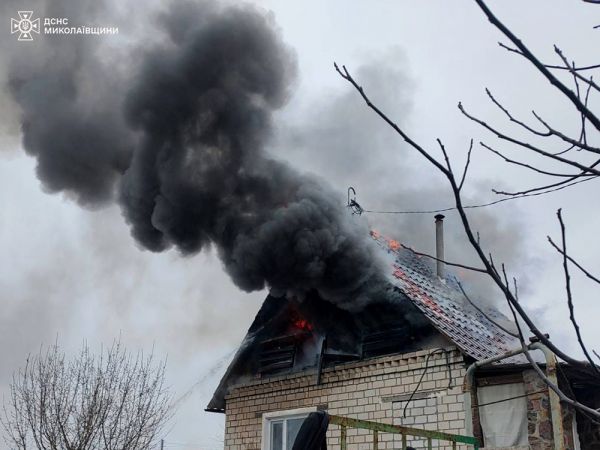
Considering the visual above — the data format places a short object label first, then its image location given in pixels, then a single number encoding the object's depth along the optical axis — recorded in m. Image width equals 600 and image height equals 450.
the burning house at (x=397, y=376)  8.90
